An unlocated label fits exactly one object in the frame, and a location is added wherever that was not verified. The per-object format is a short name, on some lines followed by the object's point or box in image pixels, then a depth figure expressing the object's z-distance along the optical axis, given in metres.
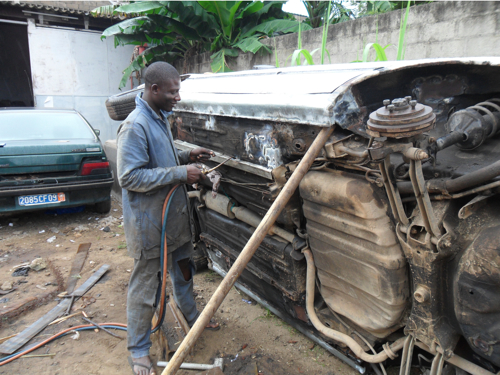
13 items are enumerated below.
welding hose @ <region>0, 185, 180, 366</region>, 2.23
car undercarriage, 1.47
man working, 2.10
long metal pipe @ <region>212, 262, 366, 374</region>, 2.21
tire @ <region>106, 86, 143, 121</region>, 3.85
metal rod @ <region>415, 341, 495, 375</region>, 1.56
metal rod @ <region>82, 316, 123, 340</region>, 2.72
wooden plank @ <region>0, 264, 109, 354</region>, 2.62
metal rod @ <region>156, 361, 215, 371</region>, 2.28
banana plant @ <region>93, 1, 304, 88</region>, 7.30
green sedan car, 4.58
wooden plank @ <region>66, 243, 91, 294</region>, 3.53
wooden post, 1.44
